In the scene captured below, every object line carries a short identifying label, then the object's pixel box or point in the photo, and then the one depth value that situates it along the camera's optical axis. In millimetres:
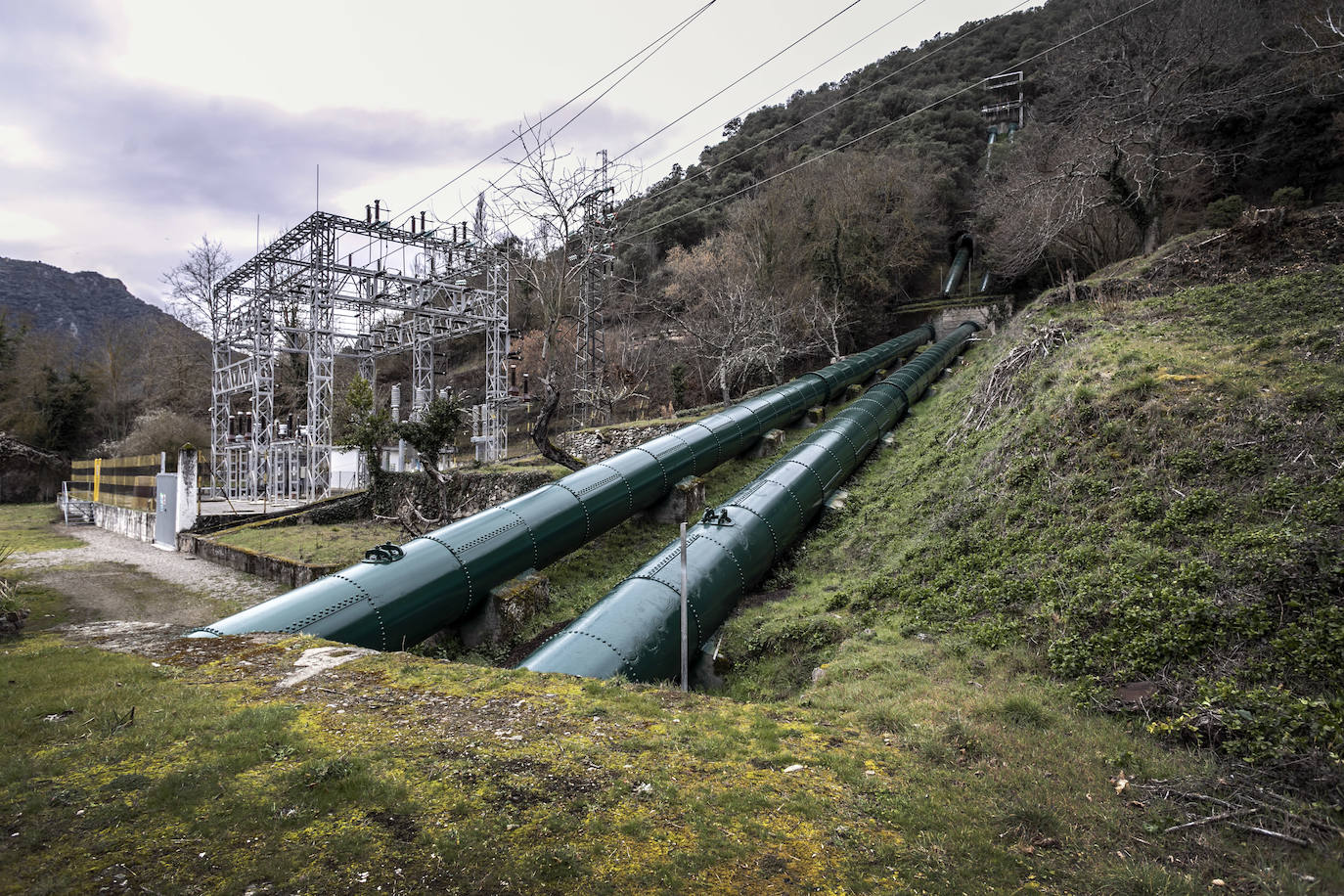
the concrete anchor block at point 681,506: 11867
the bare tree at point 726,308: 22938
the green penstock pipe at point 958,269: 35997
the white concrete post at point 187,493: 15836
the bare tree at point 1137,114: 16625
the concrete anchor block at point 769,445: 15461
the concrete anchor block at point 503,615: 7918
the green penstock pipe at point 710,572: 5652
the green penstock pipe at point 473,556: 5996
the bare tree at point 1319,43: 15555
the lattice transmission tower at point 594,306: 16172
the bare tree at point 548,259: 13500
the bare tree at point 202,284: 33250
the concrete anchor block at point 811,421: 17734
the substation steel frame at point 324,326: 21141
